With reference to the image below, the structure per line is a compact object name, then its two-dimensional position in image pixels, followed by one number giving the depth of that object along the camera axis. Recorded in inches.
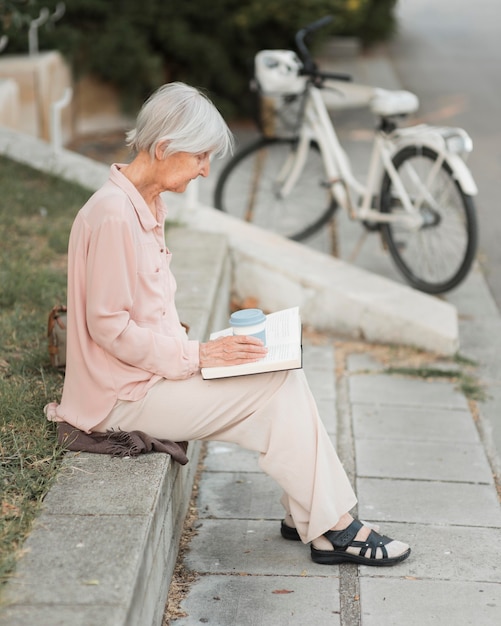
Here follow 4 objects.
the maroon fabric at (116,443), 123.9
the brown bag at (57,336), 147.9
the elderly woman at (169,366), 119.3
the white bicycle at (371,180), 226.1
